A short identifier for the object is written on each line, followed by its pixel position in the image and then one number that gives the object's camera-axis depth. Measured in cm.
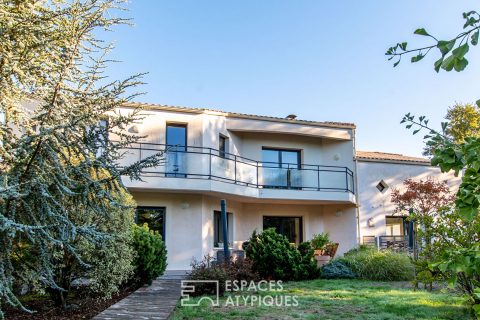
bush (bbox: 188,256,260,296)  996
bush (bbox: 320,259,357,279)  1391
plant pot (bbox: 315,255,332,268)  1558
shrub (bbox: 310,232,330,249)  1684
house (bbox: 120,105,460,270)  1559
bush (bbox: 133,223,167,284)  1066
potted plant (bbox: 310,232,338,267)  1641
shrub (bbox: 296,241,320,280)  1365
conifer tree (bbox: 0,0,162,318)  564
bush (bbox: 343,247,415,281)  1377
